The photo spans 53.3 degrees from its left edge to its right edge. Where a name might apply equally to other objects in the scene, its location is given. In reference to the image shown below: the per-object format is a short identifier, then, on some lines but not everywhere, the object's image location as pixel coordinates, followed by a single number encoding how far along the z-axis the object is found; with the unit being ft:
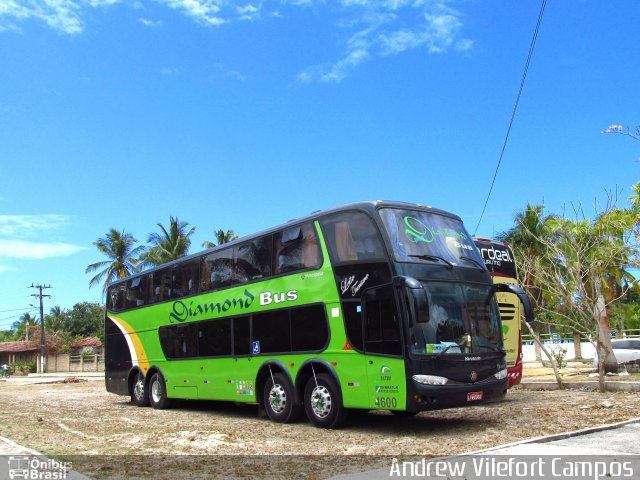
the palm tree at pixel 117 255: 173.47
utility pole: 198.12
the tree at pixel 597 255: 51.39
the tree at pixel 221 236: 159.84
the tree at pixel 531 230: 131.20
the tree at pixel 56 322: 282.23
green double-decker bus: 31.96
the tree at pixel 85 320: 281.95
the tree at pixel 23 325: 333.27
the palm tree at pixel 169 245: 159.02
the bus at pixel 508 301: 48.06
